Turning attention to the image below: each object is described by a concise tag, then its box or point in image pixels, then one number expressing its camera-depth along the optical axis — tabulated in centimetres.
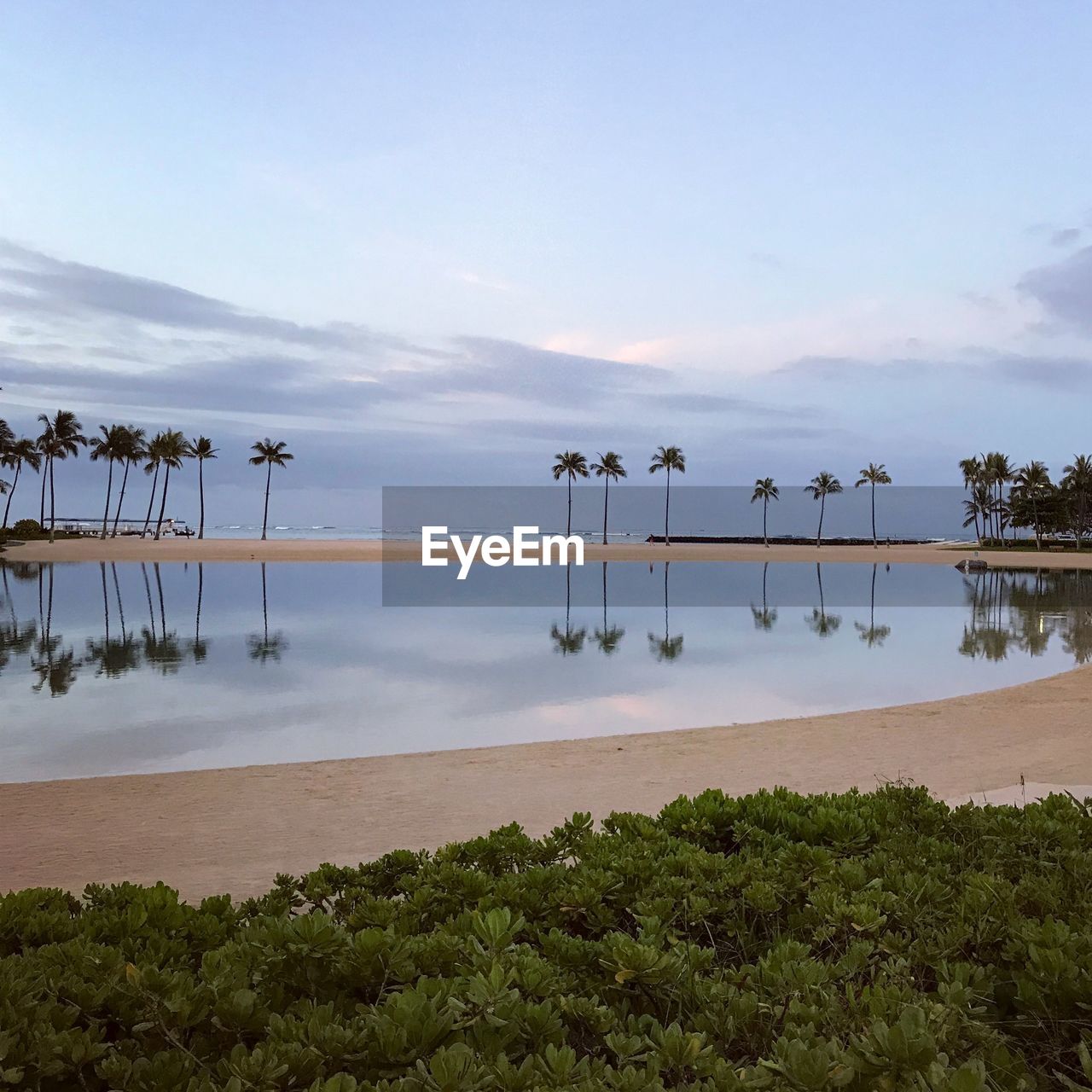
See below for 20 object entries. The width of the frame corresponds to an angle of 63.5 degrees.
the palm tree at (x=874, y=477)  11156
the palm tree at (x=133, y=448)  8924
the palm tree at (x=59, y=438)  8081
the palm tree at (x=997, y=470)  10369
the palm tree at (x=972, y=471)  10781
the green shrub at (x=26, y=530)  8000
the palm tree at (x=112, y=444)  8869
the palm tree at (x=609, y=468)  10644
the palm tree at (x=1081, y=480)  10075
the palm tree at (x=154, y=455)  9025
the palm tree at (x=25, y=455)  7981
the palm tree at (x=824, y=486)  11694
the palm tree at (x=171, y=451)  9038
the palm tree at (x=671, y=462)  10538
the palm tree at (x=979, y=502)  10912
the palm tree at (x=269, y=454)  9425
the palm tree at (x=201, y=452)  9231
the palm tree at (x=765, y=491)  11556
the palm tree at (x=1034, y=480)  10356
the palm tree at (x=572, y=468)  10606
